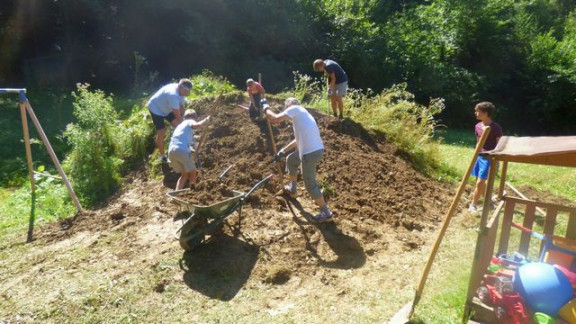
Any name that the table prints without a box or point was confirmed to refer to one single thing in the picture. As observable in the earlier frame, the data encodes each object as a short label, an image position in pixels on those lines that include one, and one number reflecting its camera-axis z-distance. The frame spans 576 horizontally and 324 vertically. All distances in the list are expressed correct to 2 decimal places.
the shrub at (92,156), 7.17
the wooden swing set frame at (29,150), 6.06
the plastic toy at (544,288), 3.25
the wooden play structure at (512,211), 3.39
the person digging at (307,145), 5.31
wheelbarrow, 4.57
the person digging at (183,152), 5.80
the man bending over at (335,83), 8.80
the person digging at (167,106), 7.08
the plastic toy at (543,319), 3.17
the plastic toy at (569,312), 3.22
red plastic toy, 3.38
